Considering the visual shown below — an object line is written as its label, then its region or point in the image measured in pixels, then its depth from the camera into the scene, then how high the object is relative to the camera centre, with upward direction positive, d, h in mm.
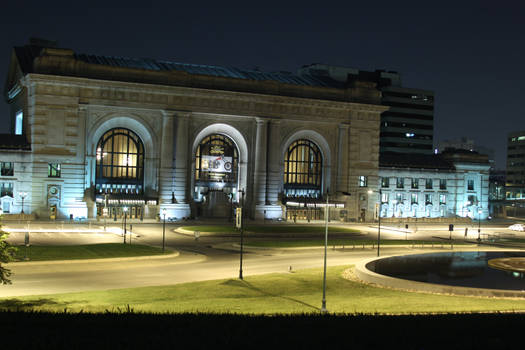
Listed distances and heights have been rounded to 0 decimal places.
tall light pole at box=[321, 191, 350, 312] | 29716 -6080
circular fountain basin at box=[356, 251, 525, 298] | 36188 -5730
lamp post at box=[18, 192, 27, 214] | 73281 -2232
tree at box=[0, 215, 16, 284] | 28047 -3746
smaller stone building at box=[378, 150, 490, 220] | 104062 +1019
